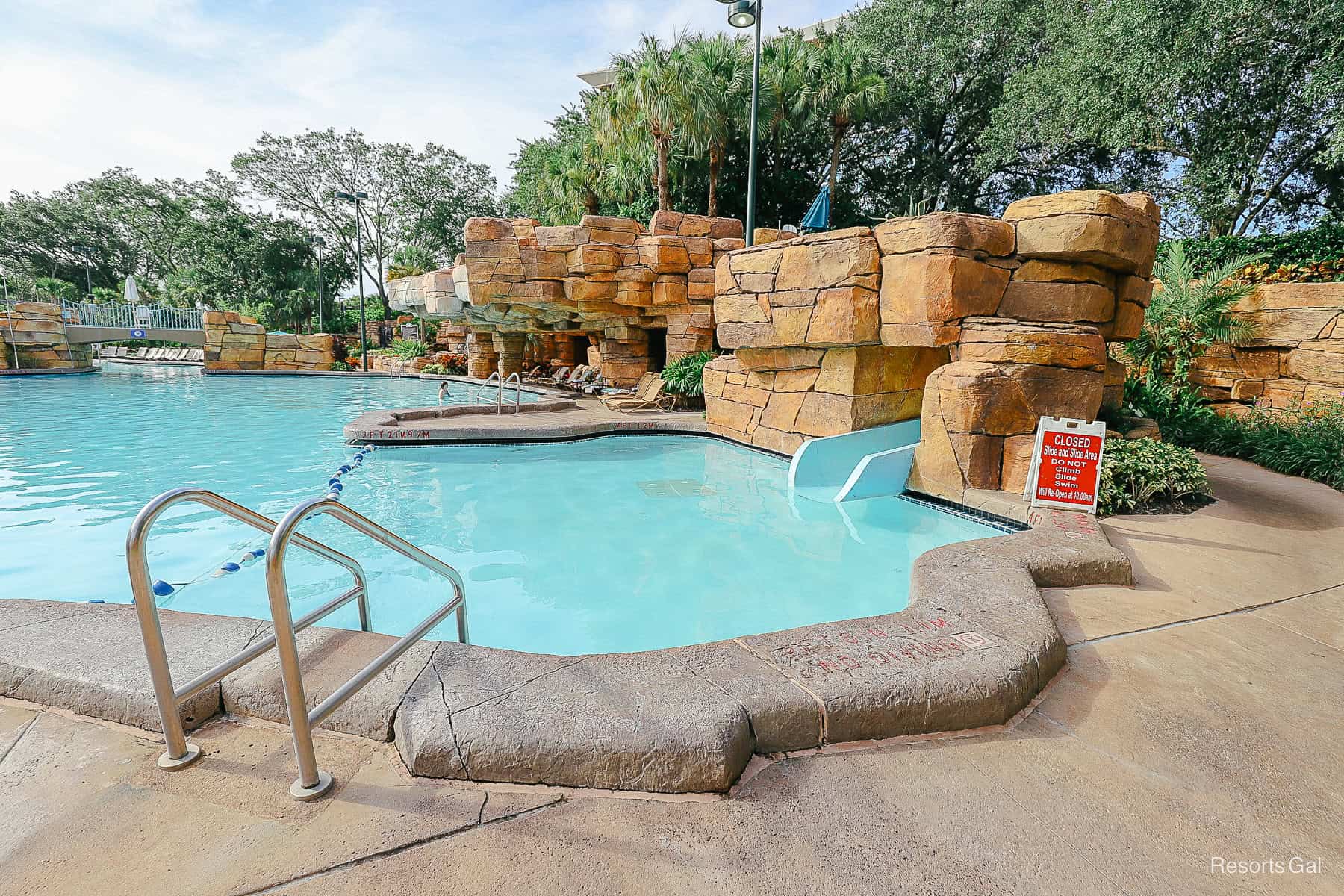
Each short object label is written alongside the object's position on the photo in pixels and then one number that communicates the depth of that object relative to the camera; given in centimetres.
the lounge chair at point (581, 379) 1592
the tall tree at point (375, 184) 2928
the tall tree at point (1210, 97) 1023
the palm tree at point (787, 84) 1788
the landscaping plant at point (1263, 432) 642
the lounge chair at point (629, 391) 1290
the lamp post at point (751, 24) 1018
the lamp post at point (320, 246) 2822
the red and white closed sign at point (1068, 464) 475
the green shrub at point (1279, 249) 856
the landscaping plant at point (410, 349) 2465
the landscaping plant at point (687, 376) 1180
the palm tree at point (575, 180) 2072
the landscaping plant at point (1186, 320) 860
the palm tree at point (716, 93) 1658
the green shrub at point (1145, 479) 493
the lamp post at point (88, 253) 3475
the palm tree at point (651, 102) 1586
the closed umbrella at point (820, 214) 927
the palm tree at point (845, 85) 1773
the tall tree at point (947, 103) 1742
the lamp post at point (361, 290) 2252
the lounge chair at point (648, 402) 1172
